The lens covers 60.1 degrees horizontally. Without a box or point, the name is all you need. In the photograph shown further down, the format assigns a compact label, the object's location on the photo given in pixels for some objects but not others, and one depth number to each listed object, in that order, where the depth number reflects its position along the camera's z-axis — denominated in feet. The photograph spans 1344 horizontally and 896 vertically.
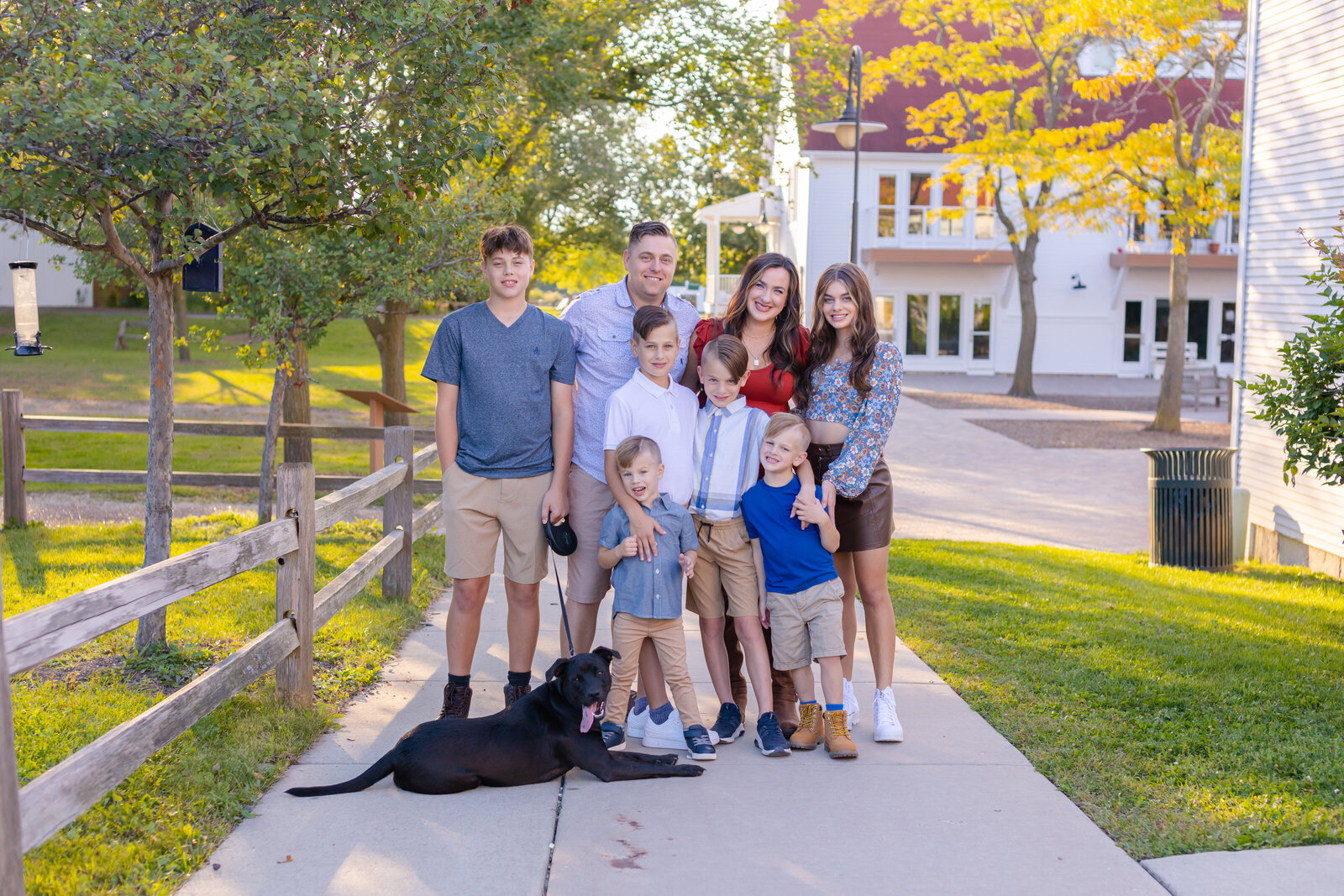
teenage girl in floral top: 15.47
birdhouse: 21.36
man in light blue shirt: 15.87
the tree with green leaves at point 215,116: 14.87
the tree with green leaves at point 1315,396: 18.88
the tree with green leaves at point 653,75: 39.34
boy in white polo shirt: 14.82
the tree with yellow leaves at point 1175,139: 57.98
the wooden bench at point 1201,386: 82.84
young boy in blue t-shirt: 15.05
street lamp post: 49.44
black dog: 13.42
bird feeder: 15.57
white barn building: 107.86
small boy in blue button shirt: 14.73
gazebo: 108.68
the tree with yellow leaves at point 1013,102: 64.75
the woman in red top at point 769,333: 15.29
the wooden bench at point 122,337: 106.11
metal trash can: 29.25
